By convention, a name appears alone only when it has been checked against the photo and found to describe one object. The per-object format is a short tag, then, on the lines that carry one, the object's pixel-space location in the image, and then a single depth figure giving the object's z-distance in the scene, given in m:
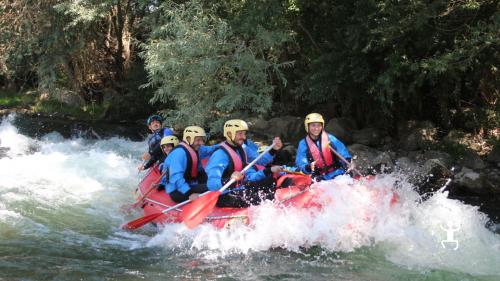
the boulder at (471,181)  9.84
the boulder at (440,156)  10.77
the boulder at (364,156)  11.02
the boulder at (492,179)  9.74
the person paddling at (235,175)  6.79
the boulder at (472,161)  10.66
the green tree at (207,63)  12.38
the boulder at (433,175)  10.26
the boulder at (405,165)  10.76
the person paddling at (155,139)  9.28
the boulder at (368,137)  12.89
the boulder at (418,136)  11.91
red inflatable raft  6.45
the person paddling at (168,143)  8.37
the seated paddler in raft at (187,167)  7.30
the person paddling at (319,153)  7.62
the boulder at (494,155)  10.77
